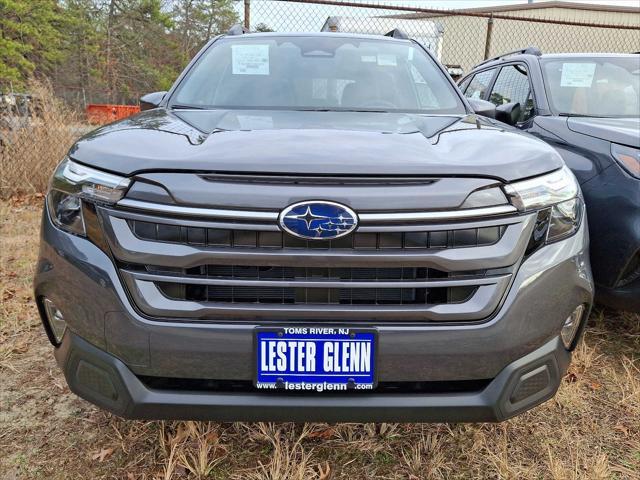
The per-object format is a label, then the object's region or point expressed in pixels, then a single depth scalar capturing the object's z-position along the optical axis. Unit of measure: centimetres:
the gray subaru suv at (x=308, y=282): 148
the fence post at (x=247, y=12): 708
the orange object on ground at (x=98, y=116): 744
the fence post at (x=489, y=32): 805
